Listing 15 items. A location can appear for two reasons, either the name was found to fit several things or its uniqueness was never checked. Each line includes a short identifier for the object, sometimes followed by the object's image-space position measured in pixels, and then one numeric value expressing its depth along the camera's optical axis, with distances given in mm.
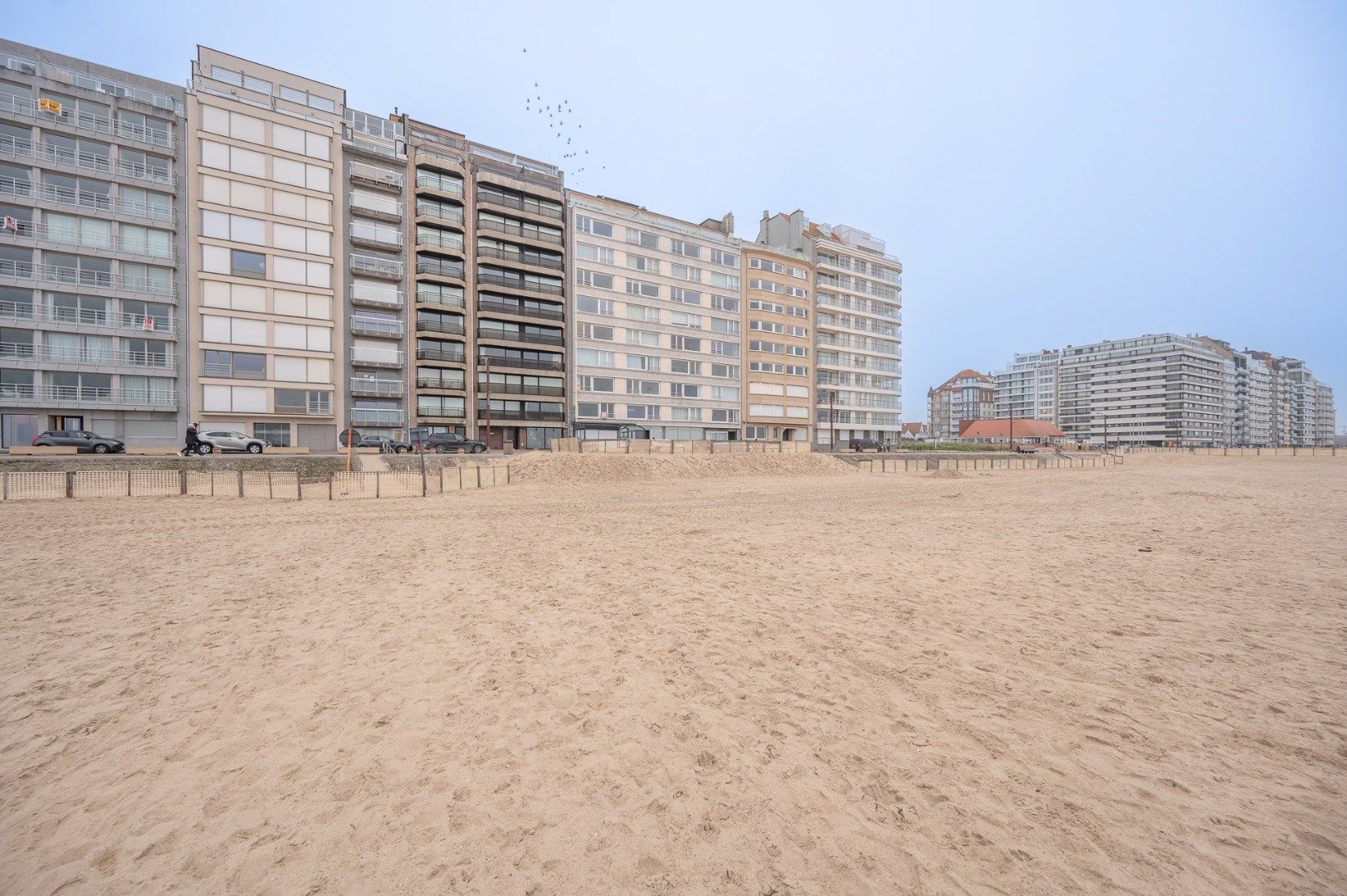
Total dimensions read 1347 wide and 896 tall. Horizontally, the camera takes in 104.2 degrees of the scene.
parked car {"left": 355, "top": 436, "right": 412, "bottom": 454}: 39000
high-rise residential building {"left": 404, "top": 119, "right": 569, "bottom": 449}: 51094
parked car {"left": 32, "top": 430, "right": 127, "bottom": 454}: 33469
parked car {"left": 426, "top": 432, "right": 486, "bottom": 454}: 40116
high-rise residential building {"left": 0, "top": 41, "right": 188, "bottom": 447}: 38344
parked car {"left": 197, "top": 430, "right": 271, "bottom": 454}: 35562
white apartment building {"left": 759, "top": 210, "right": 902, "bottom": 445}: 76125
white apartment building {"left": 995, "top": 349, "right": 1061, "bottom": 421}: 169250
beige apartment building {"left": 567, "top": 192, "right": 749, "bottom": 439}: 58344
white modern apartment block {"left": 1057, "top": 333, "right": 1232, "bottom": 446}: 138500
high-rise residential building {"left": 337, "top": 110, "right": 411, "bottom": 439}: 47906
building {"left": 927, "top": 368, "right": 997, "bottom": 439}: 177750
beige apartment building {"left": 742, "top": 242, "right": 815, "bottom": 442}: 69375
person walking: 32938
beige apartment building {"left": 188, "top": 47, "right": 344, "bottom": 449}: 42875
